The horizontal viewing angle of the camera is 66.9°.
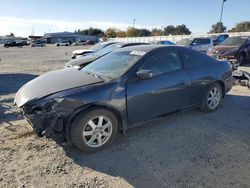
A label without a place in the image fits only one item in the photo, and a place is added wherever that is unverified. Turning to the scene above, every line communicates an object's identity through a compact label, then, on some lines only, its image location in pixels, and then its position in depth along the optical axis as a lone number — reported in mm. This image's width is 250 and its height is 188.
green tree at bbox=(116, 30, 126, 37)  75181
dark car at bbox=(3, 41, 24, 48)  42987
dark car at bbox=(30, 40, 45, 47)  44401
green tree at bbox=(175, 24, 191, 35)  83068
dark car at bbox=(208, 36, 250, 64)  9242
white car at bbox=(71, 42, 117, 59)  9628
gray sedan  2668
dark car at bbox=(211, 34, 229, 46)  19732
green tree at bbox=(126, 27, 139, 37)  74550
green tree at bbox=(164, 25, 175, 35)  83928
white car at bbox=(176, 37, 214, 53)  12809
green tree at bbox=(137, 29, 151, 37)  76032
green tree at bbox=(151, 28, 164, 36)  79416
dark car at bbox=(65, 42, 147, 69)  6739
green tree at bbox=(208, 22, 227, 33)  68777
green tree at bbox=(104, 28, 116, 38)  75086
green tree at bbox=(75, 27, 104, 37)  85218
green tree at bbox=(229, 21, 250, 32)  59696
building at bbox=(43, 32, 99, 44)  74082
